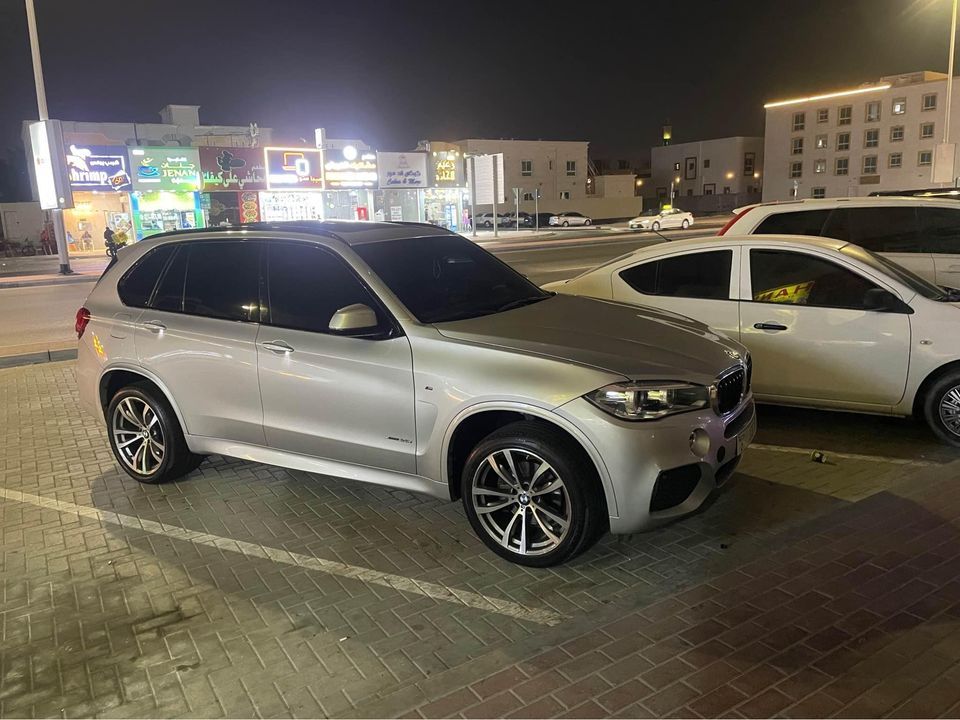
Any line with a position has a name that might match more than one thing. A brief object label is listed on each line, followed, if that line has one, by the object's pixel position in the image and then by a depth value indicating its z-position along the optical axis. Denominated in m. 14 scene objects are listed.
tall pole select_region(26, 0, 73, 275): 24.11
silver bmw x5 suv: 4.01
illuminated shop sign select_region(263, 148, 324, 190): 38.38
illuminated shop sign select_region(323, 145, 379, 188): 40.28
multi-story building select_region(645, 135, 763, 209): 93.00
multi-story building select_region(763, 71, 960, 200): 64.50
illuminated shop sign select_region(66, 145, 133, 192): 34.22
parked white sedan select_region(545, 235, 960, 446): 5.89
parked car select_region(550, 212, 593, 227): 61.12
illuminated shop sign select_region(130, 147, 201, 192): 35.19
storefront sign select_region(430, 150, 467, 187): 45.00
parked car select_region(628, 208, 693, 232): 46.03
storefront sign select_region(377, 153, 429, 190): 42.00
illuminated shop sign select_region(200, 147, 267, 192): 36.97
